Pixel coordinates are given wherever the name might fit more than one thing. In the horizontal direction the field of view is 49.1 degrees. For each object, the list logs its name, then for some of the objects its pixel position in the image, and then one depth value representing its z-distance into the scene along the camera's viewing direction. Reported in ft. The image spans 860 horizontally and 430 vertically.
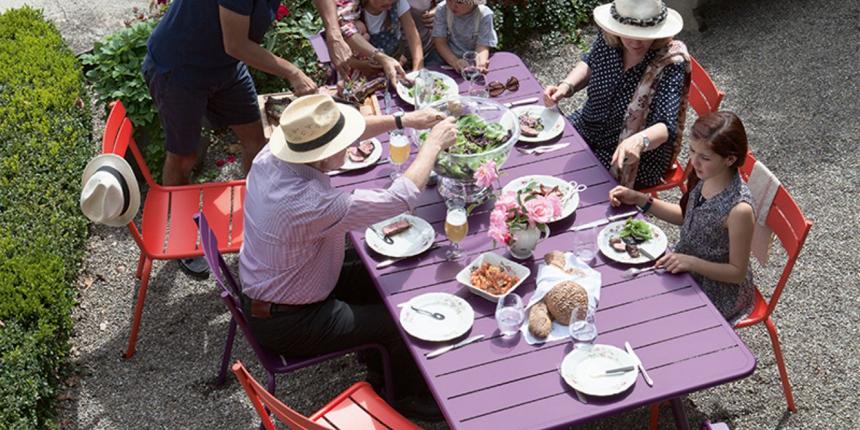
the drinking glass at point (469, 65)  18.81
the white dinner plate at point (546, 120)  17.48
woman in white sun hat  17.22
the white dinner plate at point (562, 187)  15.67
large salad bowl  15.52
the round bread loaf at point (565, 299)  13.46
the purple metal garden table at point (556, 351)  12.61
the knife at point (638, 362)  12.77
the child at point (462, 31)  20.29
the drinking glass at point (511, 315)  13.60
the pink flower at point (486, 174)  15.20
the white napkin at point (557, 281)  13.56
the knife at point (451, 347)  13.41
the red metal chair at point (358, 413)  14.43
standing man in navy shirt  17.78
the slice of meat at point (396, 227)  15.48
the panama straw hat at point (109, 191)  15.99
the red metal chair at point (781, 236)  15.11
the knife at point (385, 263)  14.96
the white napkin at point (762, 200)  15.79
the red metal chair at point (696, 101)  18.76
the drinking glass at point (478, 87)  18.63
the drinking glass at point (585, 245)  14.73
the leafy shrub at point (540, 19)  27.12
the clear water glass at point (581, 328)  13.32
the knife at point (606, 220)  15.45
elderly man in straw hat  14.05
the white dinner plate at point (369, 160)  17.02
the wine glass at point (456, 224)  14.40
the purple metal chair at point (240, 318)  14.90
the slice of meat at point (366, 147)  17.29
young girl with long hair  14.70
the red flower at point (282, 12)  23.57
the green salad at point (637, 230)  14.94
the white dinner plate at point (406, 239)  15.12
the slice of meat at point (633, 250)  14.70
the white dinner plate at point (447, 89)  18.71
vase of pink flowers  14.37
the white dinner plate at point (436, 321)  13.62
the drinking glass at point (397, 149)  16.46
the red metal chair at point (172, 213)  17.72
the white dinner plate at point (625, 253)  14.65
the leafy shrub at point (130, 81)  21.81
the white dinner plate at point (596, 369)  12.67
